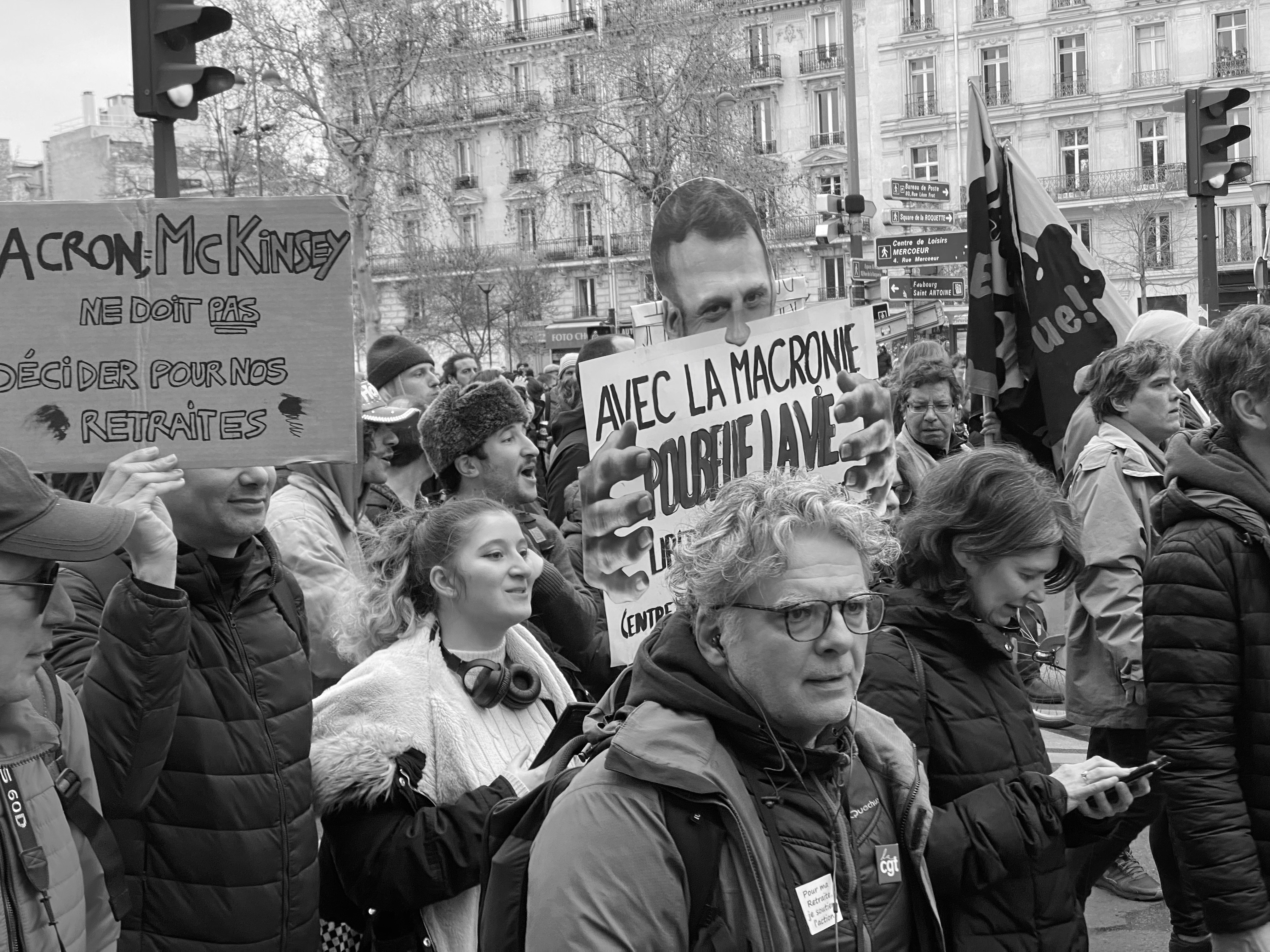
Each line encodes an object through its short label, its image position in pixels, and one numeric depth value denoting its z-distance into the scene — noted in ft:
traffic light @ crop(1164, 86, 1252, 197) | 34.78
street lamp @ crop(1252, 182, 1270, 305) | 143.33
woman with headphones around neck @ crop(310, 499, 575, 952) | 9.30
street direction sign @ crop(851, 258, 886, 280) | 64.80
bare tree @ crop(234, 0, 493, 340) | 99.45
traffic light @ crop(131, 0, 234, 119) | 23.02
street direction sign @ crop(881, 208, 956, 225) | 67.10
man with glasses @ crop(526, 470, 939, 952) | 6.05
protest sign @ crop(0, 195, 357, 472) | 9.08
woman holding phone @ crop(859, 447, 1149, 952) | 8.34
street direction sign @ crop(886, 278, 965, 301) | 64.28
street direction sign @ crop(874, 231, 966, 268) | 61.72
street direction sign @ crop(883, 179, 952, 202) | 63.62
